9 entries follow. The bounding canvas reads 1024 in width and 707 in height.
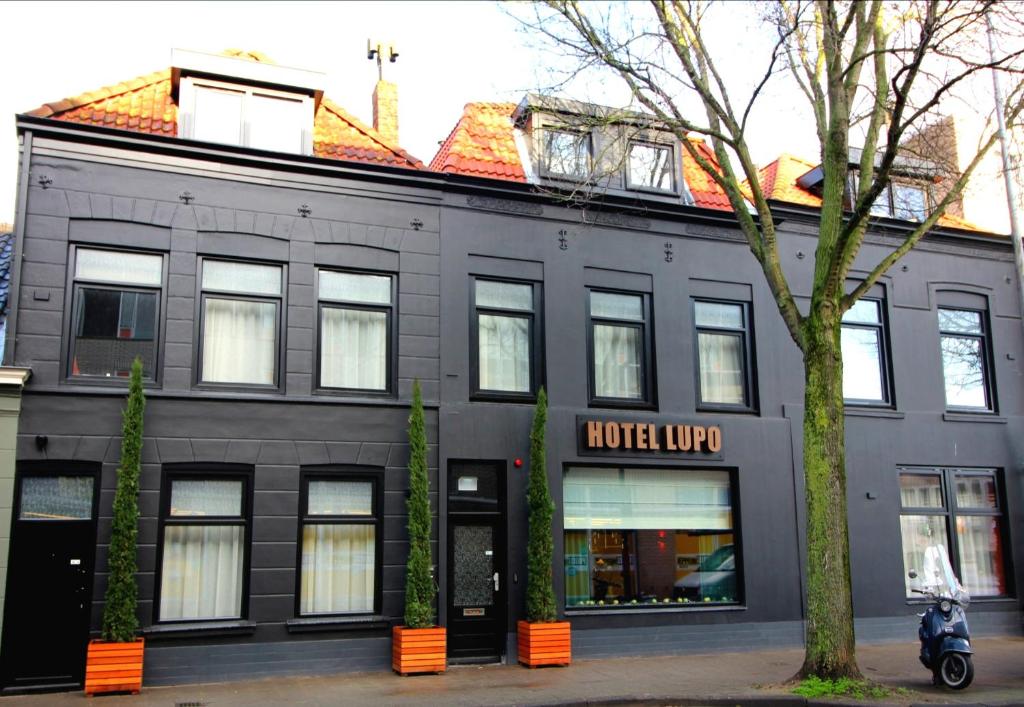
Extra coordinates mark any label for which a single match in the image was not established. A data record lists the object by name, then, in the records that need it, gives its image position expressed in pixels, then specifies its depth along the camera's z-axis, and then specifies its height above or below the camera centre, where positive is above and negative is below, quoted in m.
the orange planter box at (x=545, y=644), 13.43 -1.67
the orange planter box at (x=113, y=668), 11.33 -1.65
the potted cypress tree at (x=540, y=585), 13.48 -0.83
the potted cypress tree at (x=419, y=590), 12.89 -0.86
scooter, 11.38 -1.30
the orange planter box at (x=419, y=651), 12.84 -1.67
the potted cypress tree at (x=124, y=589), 11.38 -0.71
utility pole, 16.48 +5.82
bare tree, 11.02 +4.77
